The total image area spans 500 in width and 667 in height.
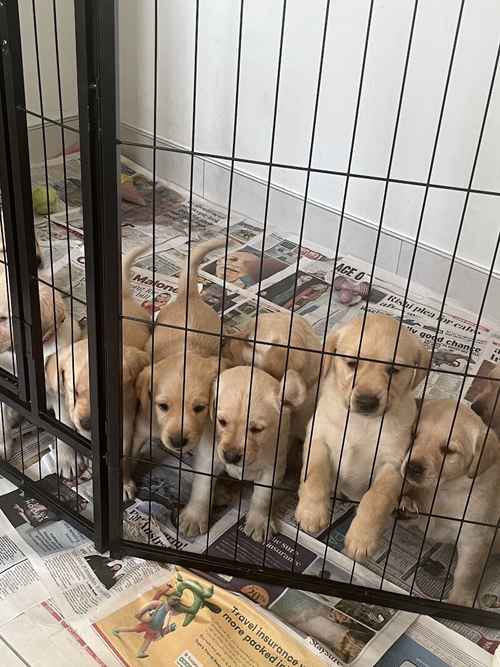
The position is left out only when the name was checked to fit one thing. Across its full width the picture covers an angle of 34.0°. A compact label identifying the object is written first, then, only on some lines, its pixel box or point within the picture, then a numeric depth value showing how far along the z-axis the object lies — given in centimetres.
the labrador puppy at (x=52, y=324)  139
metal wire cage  115
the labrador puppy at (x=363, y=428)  119
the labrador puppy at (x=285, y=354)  131
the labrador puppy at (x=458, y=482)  120
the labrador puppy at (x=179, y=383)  127
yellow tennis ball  140
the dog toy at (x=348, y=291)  164
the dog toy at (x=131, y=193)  138
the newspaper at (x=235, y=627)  121
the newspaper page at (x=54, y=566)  128
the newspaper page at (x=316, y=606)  123
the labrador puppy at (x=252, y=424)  125
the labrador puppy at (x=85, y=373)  131
